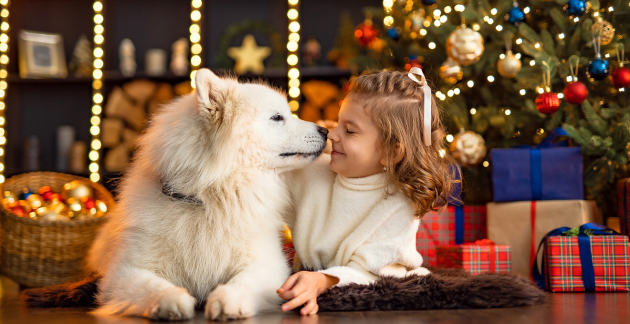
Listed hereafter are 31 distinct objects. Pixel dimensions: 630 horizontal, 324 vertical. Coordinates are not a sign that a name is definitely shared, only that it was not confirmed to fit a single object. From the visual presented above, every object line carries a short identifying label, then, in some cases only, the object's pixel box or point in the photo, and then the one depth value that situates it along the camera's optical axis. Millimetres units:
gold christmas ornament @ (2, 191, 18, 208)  2789
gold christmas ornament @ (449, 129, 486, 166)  2695
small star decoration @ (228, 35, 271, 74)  4590
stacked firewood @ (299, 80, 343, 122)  4461
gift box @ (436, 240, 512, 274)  2205
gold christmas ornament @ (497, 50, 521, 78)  2674
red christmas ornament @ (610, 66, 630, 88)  2430
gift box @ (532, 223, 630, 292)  2045
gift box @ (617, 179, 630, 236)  2371
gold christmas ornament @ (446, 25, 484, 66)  2648
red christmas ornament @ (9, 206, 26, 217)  2724
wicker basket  2664
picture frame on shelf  4465
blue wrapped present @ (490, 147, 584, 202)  2457
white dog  1464
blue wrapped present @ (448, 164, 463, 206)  2372
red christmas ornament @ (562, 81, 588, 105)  2441
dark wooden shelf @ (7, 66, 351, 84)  4477
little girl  1679
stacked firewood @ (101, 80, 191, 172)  4500
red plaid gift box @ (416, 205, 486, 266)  2607
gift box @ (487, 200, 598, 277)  2418
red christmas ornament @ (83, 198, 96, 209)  2943
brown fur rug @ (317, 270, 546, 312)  1517
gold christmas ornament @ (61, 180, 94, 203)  2967
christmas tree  2518
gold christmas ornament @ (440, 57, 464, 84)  2834
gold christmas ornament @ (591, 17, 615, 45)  2512
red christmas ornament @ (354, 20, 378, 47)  3469
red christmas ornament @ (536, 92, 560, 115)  2490
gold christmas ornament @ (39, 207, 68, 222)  2682
